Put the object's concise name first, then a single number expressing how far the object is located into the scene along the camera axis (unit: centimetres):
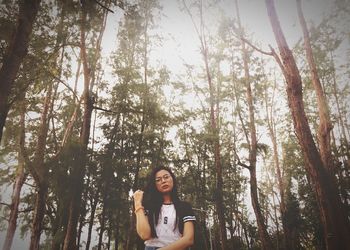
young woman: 240
